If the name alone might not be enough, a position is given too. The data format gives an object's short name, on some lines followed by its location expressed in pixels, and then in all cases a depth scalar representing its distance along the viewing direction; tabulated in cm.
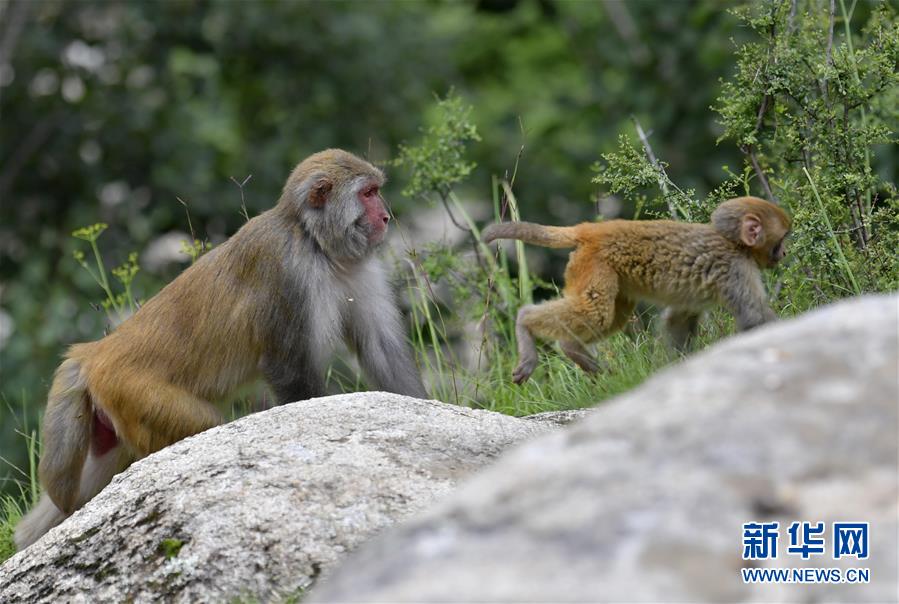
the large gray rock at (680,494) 457
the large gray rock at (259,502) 853
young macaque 1232
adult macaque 1210
